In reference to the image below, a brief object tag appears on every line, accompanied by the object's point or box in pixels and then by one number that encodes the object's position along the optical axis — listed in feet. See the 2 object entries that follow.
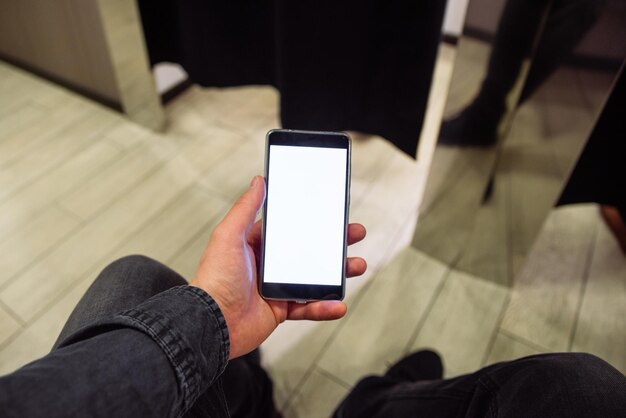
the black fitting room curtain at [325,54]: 2.68
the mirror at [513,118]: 2.02
